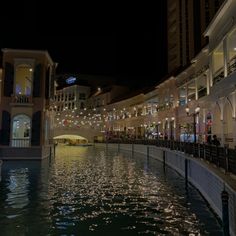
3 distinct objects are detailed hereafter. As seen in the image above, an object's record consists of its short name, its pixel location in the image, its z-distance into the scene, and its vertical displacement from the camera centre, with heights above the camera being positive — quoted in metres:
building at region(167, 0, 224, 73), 53.45 +26.42
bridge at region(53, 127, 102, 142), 56.21 +0.78
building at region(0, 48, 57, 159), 22.95 +2.92
